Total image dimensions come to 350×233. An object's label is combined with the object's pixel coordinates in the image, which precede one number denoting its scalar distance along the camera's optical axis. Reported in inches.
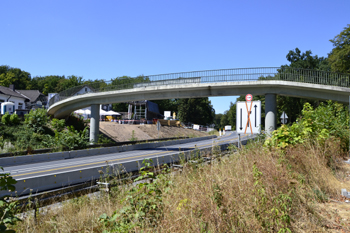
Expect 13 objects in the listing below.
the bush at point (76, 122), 1574.7
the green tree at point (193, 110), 3058.6
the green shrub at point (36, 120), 1277.7
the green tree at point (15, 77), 3710.6
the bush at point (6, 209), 126.3
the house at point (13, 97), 2280.3
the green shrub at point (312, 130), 327.0
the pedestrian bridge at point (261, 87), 923.4
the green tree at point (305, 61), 2282.2
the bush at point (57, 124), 1379.2
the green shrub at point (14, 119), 1283.2
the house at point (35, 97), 3119.6
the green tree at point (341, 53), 1344.0
